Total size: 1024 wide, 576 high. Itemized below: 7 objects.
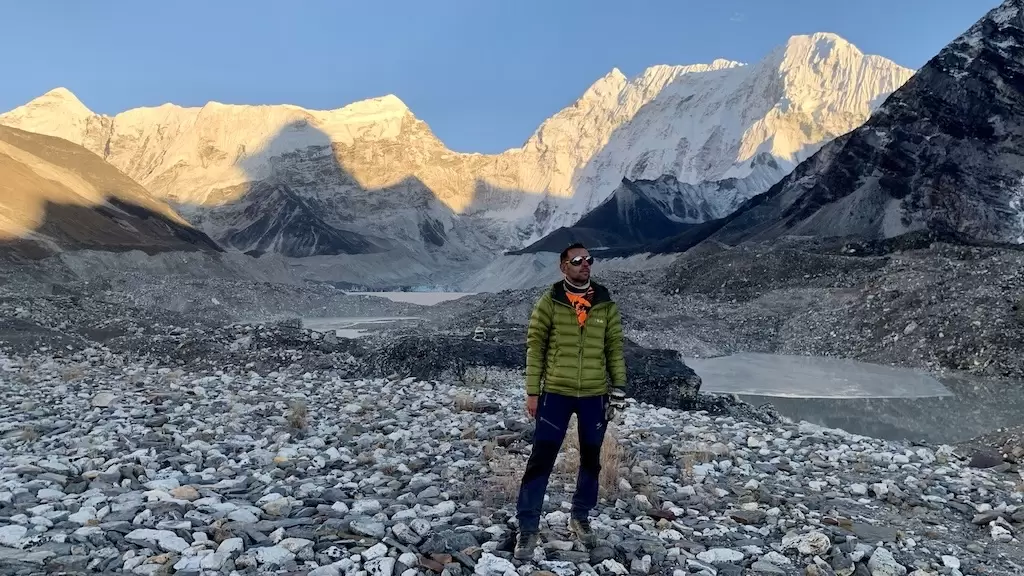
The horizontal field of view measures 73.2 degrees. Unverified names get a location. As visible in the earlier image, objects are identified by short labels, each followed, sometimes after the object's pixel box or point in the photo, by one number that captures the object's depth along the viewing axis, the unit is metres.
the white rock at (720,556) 4.41
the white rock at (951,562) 4.59
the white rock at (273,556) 4.03
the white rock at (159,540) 4.08
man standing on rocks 4.50
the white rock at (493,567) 4.02
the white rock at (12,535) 4.02
